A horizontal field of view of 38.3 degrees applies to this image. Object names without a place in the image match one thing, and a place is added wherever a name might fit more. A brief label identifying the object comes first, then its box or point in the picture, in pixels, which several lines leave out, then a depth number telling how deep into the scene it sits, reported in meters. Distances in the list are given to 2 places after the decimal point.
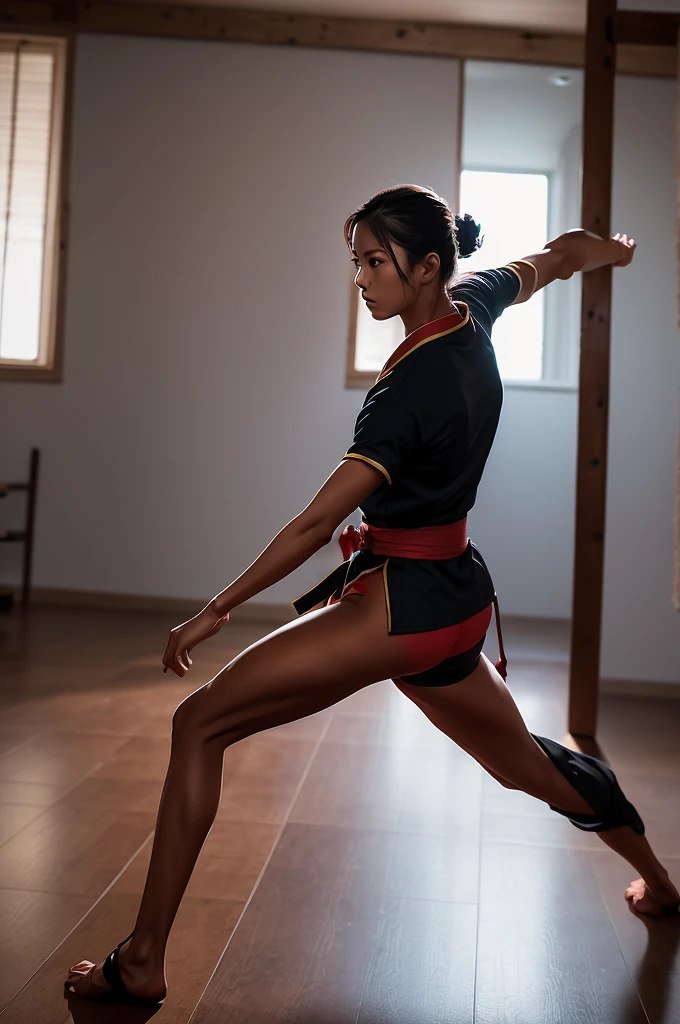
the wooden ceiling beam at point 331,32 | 5.22
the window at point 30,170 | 5.35
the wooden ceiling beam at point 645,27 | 3.18
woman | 1.35
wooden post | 3.14
